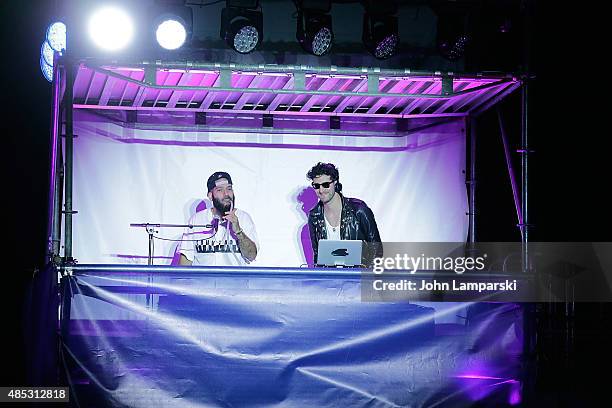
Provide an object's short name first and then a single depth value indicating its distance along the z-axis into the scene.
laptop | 7.95
